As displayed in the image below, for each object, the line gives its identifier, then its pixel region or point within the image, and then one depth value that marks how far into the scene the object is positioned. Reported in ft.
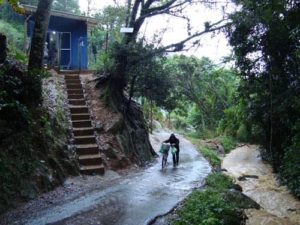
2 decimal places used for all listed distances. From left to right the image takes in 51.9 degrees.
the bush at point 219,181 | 35.02
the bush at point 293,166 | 38.85
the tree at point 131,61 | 46.06
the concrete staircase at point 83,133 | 34.92
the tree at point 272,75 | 44.06
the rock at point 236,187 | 36.29
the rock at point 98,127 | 41.00
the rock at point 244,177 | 48.82
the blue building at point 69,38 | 60.46
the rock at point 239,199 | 29.05
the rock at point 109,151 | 38.60
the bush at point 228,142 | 84.59
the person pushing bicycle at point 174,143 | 45.04
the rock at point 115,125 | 41.81
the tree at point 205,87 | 99.95
